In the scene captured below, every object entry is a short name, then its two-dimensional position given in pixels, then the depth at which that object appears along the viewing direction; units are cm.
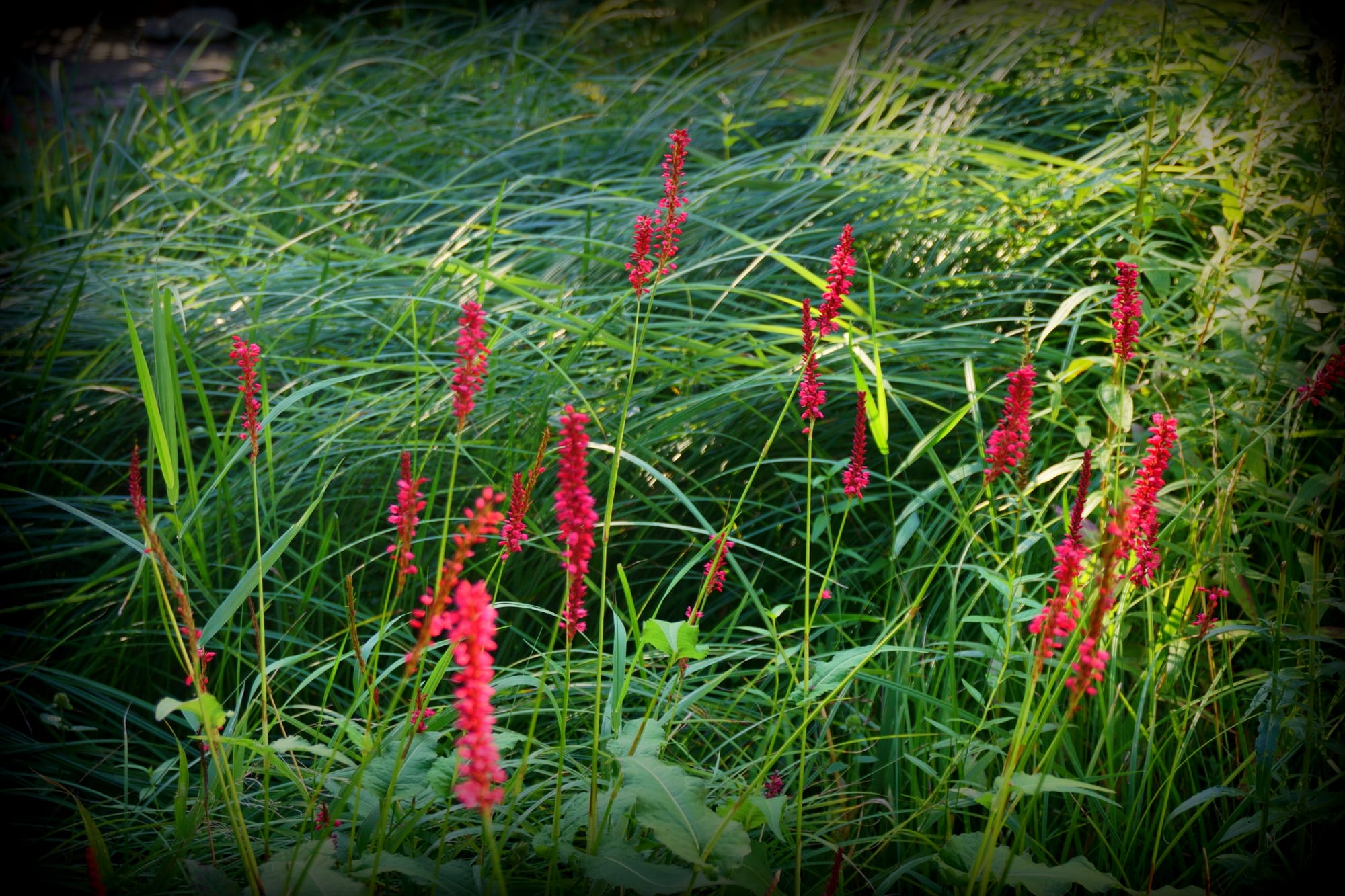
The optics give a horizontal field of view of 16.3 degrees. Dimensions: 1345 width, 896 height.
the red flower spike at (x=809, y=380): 275
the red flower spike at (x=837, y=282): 273
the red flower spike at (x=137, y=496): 263
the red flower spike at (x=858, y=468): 276
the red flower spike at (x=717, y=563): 274
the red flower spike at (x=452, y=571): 256
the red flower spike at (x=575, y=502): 259
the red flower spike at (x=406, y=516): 268
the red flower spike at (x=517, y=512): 273
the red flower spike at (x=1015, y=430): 269
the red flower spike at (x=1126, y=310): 273
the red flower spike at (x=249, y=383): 274
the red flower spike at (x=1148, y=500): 267
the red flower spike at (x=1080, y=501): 267
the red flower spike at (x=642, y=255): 276
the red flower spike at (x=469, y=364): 267
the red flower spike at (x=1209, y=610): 283
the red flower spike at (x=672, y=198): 275
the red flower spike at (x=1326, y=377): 280
